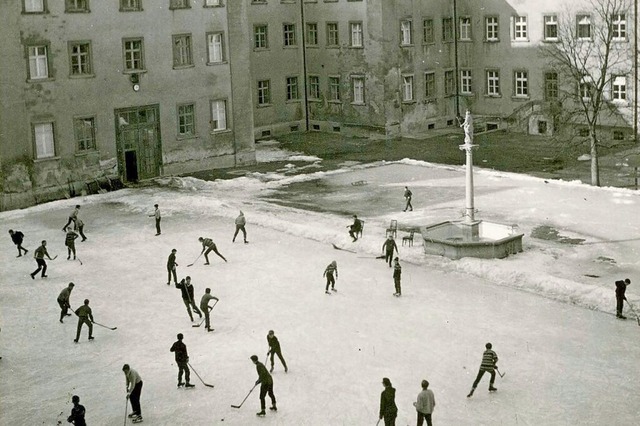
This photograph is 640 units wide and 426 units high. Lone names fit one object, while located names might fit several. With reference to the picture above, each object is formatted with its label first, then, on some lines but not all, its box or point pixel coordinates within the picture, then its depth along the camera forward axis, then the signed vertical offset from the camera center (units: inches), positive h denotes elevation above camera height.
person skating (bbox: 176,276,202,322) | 1042.1 -197.0
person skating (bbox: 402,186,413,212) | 1517.0 -155.2
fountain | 1243.8 -186.0
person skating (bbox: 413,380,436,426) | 728.3 -233.7
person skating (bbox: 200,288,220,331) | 992.9 -204.1
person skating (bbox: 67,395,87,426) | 742.5 -234.5
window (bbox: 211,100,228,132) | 1961.1 -4.9
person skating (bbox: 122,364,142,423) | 791.1 -232.7
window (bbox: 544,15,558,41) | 2190.0 +167.7
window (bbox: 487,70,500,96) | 2362.2 +47.0
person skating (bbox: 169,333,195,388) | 849.5 -224.4
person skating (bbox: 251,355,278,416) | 783.1 -228.7
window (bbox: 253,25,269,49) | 2340.1 +186.1
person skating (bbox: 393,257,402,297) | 1098.7 -203.1
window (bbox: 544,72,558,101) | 2217.0 +30.2
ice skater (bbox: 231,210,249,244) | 1363.2 -163.2
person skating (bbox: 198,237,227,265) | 1248.8 -179.4
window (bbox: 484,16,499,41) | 2338.8 +184.0
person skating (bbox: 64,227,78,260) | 1285.7 -167.7
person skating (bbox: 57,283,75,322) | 1047.6 -201.0
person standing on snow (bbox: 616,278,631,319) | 1000.2 -214.6
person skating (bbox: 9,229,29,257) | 1325.0 -164.8
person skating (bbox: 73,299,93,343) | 985.5 -210.0
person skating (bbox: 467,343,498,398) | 812.0 -227.1
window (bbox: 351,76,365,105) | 2320.4 +44.3
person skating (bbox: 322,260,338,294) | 1122.7 -197.9
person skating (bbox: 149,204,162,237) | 1425.9 -158.3
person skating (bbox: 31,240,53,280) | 1223.7 -180.7
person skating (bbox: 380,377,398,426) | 719.7 -231.2
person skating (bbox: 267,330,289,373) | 874.8 -221.0
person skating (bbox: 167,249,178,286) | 1168.8 -187.9
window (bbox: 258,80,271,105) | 2372.0 +45.9
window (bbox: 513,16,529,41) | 2268.7 +174.2
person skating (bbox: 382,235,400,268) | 1219.9 -185.4
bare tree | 2034.9 +108.7
